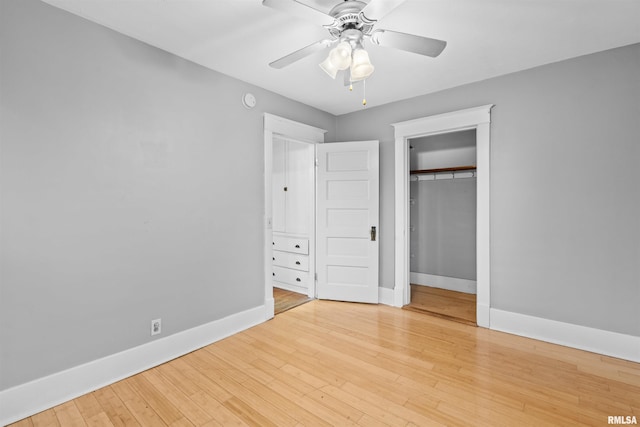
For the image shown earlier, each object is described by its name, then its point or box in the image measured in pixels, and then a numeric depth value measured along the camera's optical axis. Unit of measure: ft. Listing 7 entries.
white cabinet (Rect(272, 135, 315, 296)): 13.62
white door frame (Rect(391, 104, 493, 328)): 10.18
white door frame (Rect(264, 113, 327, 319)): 10.78
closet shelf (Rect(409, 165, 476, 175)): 13.78
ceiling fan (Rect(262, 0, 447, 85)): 5.03
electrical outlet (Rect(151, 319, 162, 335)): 7.88
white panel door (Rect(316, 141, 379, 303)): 12.64
